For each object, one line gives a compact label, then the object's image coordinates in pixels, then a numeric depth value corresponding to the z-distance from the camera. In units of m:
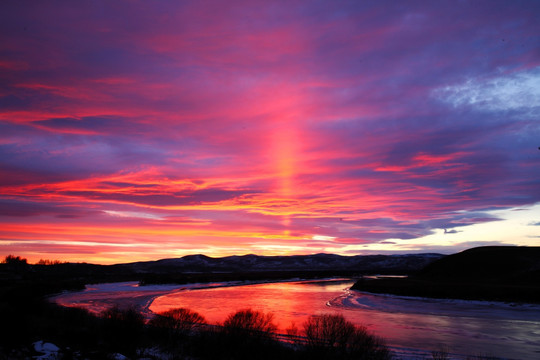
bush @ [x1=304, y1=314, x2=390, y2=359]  15.01
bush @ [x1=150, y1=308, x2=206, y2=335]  20.67
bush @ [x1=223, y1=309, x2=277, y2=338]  17.92
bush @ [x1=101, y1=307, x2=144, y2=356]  18.23
